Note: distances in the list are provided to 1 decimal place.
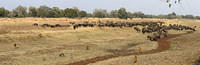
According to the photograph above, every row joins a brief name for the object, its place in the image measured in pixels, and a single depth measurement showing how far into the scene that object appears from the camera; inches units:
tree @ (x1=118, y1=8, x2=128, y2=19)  4228.3
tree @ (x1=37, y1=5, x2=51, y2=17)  3703.2
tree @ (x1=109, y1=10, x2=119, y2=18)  4817.9
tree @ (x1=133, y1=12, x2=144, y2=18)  5736.2
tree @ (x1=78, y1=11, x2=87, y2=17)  4190.0
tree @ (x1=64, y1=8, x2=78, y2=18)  3857.5
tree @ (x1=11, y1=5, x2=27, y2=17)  4271.7
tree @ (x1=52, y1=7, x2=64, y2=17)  3746.1
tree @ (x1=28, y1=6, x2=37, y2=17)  4005.9
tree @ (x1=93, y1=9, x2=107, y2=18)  4696.6
